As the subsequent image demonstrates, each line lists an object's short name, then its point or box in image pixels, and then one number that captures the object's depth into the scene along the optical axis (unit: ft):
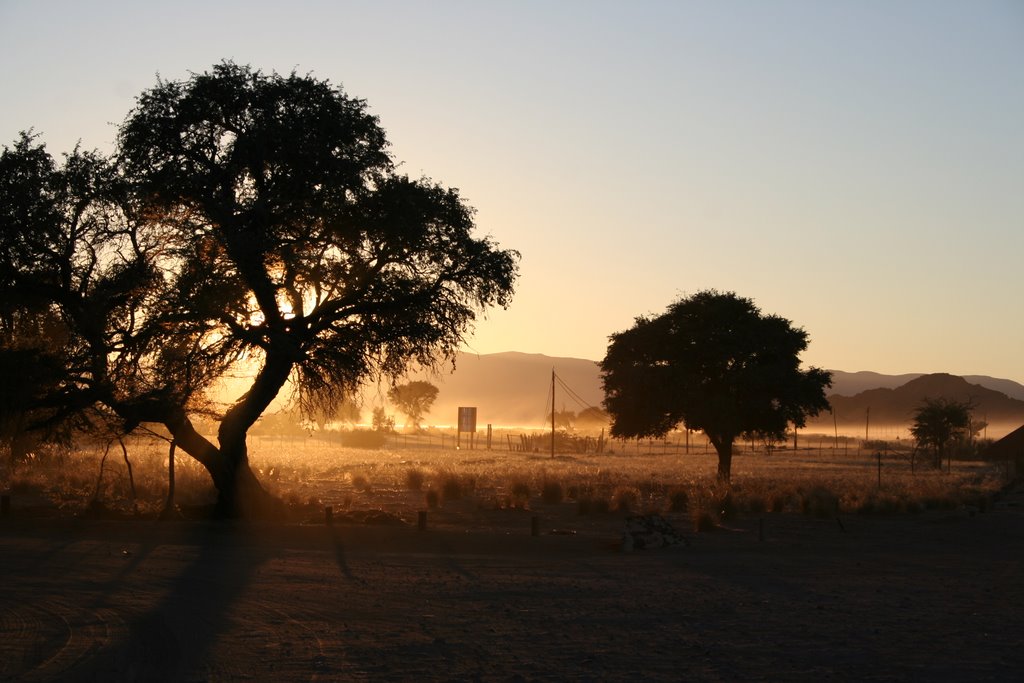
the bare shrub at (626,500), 108.06
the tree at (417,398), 491.43
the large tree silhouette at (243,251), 81.97
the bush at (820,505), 102.71
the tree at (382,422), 457.55
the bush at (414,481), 139.44
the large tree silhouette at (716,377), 142.31
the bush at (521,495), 109.10
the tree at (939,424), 238.68
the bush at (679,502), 107.55
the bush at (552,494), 116.98
